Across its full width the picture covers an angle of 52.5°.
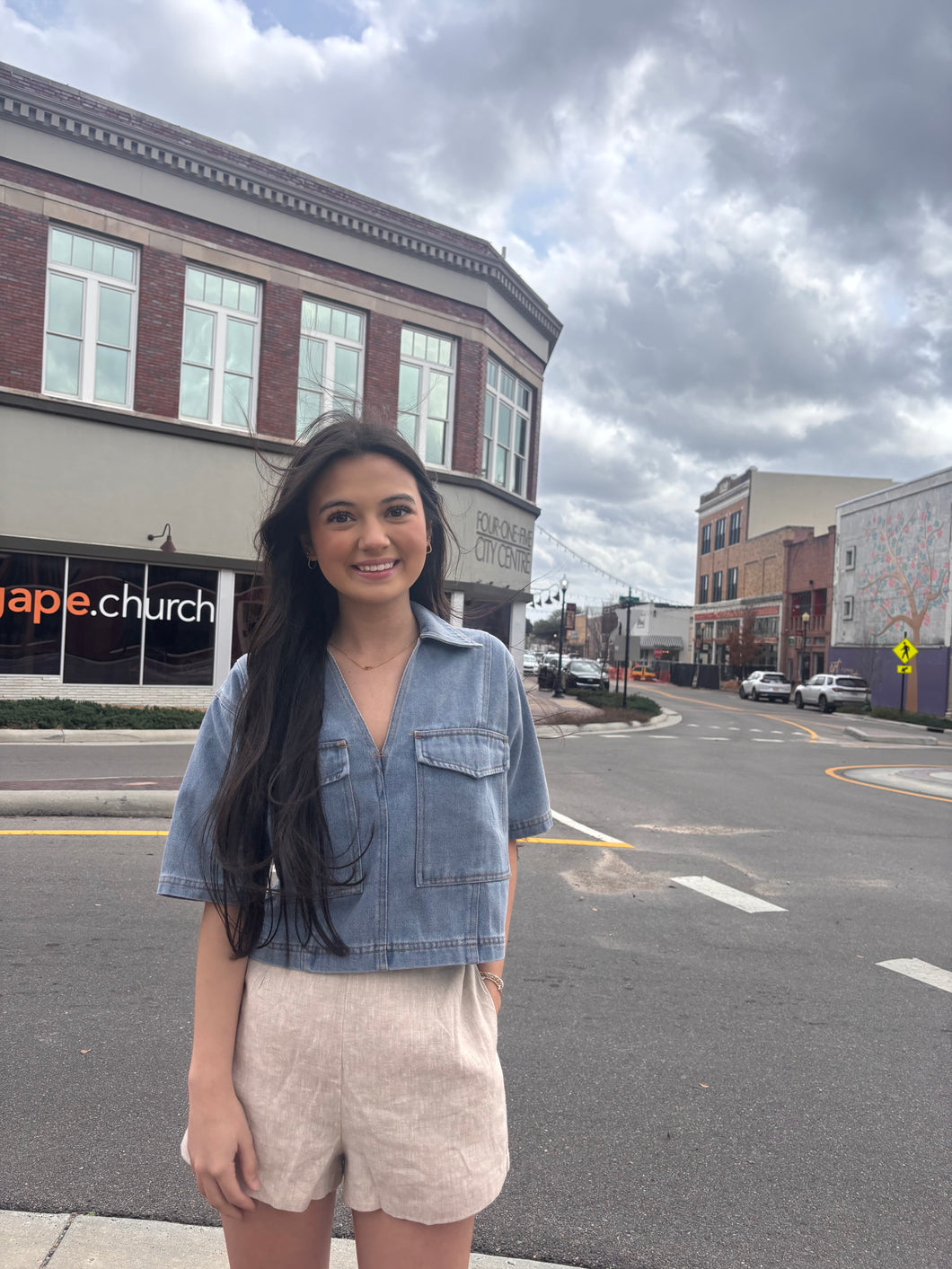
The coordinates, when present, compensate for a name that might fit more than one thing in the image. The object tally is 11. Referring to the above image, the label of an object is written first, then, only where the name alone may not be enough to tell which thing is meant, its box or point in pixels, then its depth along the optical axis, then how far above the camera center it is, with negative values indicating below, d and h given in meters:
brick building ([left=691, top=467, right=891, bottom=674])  55.38 +6.37
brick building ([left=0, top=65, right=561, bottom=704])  16.97 +5.28
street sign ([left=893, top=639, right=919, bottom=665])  33.06 +0.52
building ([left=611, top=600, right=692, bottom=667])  85.50 +1.95
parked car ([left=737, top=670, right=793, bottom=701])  46.41 -1.36
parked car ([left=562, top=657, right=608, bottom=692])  38.69 -1.16
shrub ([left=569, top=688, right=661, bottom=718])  28.50 -1.64
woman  1.57 -0.52
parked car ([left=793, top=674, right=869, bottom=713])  38.28 -1.19
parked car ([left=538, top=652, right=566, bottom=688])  36.06 -1.05
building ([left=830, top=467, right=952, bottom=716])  39.41 +3.44
